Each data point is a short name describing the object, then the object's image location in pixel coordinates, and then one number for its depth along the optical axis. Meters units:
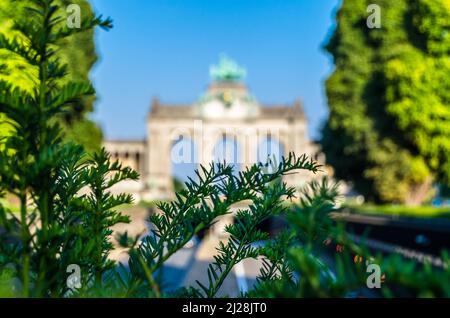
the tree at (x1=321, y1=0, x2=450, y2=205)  24.55
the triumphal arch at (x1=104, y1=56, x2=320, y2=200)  83.44
